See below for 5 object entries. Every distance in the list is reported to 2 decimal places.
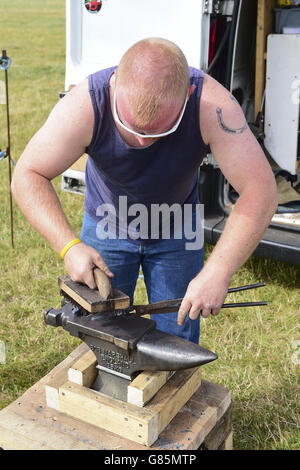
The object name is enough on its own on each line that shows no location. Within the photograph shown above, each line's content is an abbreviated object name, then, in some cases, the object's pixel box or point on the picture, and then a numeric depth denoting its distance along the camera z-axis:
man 1.85
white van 3.58
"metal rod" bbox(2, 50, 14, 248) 4.53
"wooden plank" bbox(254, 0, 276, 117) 4.26
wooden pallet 1.89
